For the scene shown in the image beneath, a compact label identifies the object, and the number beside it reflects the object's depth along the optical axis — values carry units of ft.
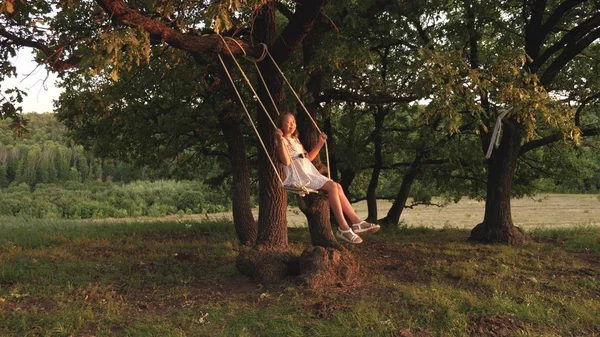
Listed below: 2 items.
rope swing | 21.57
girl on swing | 22.33
